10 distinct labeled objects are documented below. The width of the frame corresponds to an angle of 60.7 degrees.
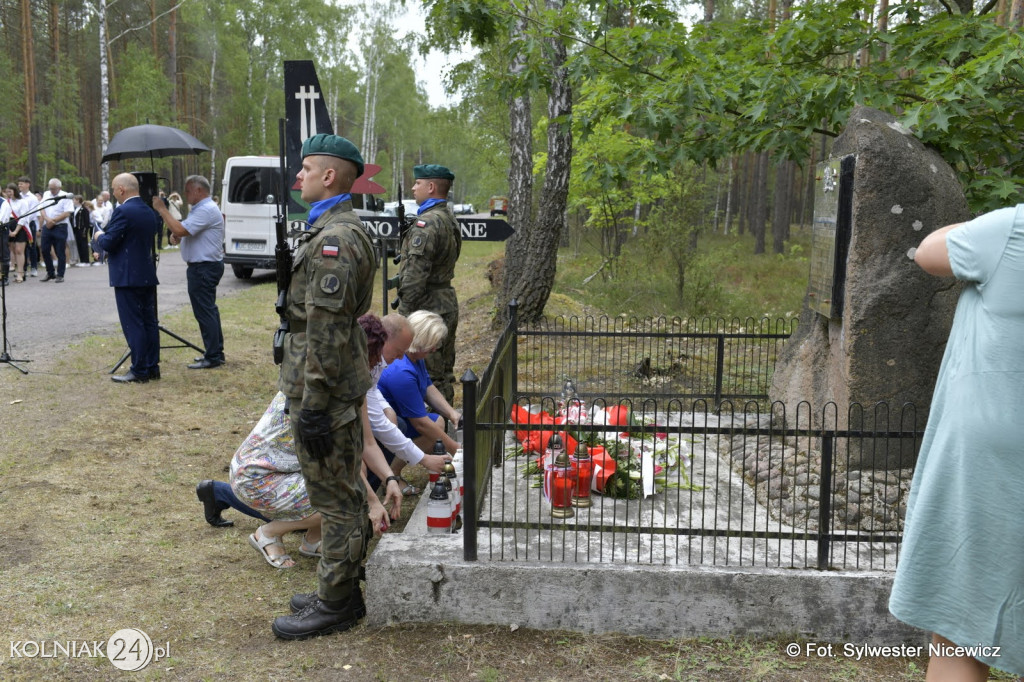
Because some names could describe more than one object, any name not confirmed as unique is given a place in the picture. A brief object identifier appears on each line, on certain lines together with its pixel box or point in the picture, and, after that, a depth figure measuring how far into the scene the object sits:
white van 16.09
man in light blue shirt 8.23
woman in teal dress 2.30
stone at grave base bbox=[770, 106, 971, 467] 4.79
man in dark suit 7.67
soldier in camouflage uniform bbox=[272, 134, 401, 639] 3.44
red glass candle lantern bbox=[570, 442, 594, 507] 4.33
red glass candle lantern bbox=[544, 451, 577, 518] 4.16
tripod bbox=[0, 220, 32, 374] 8.43
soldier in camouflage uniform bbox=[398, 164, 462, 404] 6.24
